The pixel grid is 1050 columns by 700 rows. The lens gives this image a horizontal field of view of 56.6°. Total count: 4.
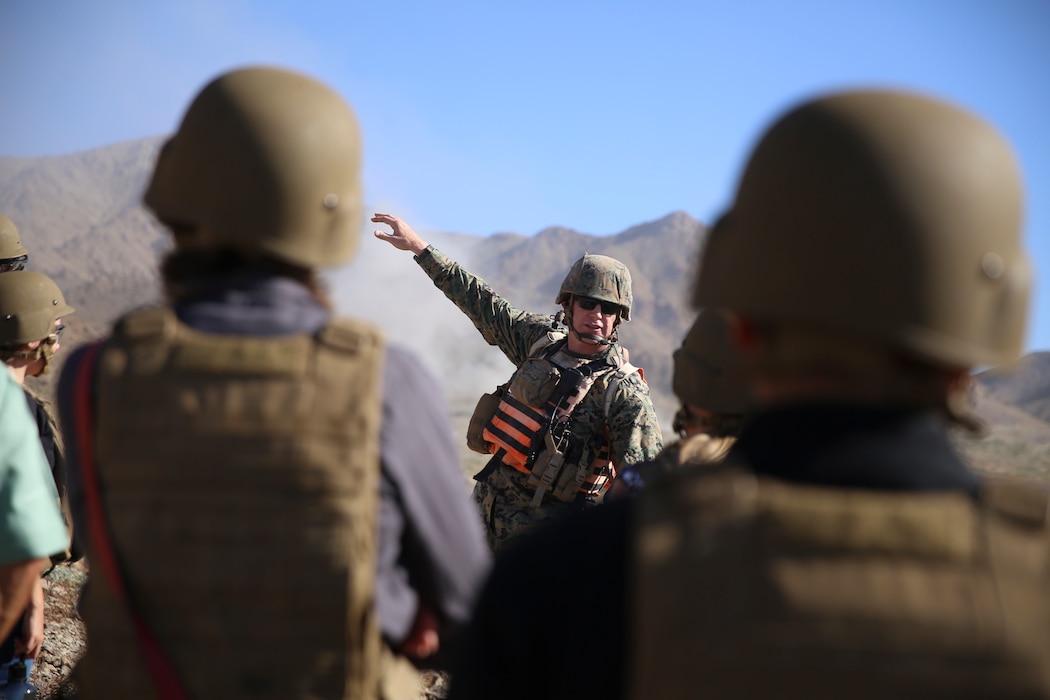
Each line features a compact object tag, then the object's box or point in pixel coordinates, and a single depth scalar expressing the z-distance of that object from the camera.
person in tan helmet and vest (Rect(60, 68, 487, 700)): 1.92
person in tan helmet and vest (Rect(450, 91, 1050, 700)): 1.30
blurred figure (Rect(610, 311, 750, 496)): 3.45
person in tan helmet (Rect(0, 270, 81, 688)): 4.20
